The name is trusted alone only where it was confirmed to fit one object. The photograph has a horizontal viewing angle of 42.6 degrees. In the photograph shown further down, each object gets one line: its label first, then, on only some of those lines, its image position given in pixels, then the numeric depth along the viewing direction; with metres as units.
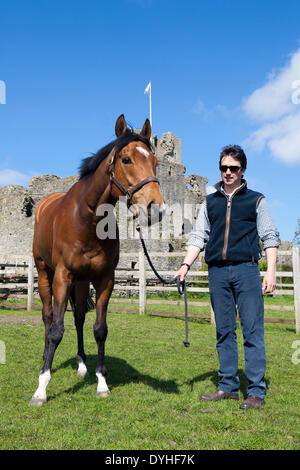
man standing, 3.62
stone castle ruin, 22.81
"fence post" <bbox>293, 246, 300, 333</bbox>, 8.64
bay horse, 3.37
